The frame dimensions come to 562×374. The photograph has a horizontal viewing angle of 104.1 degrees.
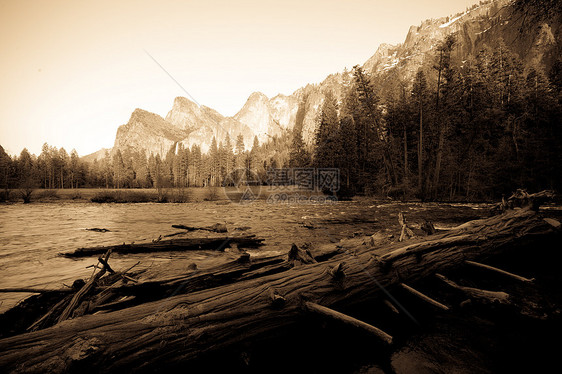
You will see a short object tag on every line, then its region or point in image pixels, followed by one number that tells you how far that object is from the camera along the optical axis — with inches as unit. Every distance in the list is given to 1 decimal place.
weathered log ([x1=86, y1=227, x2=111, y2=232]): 504.9
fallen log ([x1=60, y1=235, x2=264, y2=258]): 321.1
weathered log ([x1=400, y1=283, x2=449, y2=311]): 115.9
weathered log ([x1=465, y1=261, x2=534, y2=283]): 133.9
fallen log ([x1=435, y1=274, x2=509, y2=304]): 114.6
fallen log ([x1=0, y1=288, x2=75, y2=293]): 119.1
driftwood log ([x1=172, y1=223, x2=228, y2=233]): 460.8
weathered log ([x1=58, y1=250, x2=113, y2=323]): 105.2
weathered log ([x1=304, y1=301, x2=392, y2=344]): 84.8
